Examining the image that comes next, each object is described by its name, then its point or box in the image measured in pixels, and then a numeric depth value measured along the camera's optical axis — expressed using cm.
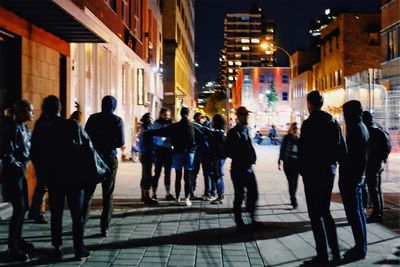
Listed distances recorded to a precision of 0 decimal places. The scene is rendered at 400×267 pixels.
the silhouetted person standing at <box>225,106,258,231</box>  840
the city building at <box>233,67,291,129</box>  8375
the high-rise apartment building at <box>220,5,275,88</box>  19900
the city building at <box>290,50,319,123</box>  5892
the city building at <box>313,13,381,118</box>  4194
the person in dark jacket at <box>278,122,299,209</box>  1044
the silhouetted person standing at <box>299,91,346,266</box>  635
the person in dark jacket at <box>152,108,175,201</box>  1092
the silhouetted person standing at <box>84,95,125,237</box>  765
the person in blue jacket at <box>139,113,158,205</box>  1077
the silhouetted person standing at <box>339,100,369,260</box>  676
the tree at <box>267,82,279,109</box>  8044
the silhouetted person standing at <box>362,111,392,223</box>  909
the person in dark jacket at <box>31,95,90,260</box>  625
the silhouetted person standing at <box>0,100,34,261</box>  639
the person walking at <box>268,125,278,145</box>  4031
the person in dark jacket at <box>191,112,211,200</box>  1101
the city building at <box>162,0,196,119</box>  4944
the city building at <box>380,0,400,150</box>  2898
